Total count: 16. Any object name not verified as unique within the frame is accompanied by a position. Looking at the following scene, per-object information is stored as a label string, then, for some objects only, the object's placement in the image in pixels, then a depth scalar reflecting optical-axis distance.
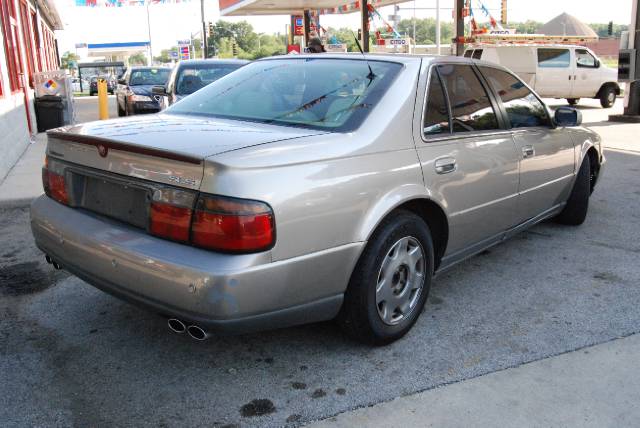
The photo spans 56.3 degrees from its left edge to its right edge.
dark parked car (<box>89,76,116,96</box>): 38.70
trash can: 13.48
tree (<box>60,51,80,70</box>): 90.53
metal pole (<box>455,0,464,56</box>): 18.67
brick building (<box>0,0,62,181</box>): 9.14
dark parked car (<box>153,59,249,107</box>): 10.52
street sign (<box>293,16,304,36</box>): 33.19
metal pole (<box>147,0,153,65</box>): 64.18
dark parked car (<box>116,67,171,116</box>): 13.59
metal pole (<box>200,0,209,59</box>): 42.19
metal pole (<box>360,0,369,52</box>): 24.34
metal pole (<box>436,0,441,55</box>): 45.19
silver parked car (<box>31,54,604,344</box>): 2.52
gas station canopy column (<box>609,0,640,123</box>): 13.77
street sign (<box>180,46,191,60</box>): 49.03
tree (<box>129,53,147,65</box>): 141.18
